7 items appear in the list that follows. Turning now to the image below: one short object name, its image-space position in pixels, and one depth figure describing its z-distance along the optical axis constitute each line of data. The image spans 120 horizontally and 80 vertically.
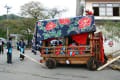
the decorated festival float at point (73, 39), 7.58
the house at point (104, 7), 19.42
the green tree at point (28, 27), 24.92
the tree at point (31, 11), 26.16
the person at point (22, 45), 11.02
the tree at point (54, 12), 38.31
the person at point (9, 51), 9.70
